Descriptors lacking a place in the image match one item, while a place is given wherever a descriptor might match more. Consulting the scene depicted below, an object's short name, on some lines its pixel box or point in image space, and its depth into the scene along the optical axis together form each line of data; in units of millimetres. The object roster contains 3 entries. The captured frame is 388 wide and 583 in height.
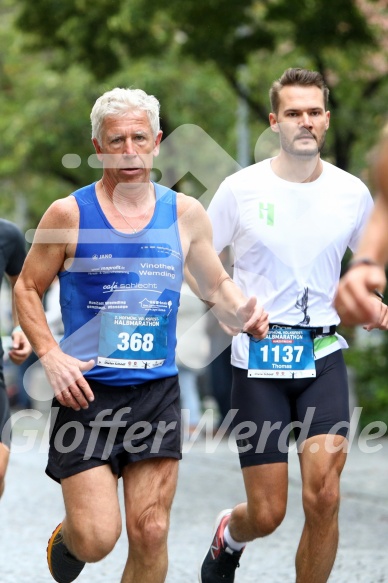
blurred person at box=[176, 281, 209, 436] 28625
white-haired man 10891
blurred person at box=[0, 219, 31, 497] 13695
